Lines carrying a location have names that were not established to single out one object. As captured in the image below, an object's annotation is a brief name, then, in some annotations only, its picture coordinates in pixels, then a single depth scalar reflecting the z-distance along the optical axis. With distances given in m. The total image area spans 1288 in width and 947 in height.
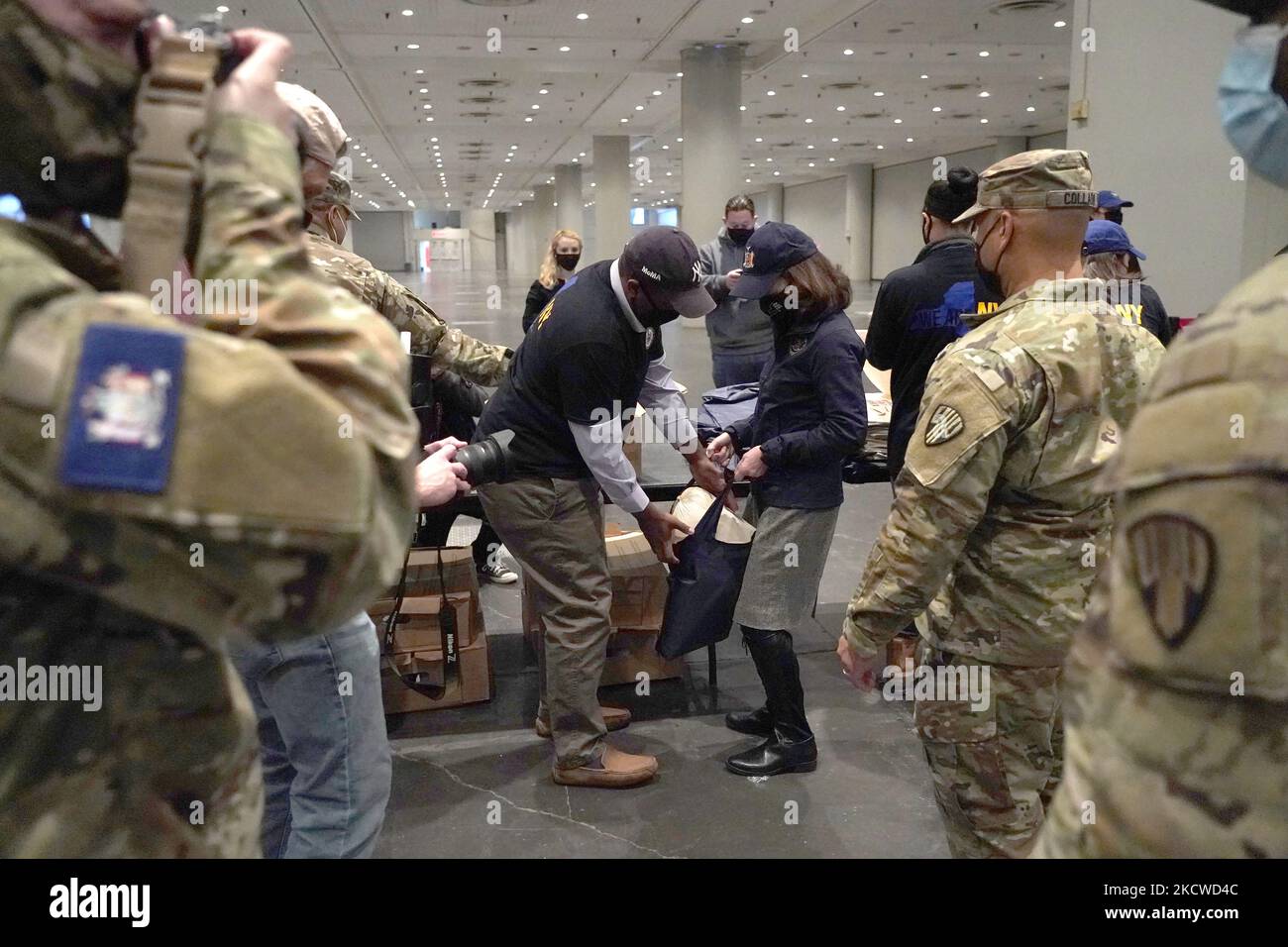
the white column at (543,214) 37.62
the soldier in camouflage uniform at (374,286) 2.02
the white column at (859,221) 32.03
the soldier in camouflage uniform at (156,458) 0.66
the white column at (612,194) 20.59
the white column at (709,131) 14.43
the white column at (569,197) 30.17
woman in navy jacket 3.04
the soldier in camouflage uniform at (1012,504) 1.82
